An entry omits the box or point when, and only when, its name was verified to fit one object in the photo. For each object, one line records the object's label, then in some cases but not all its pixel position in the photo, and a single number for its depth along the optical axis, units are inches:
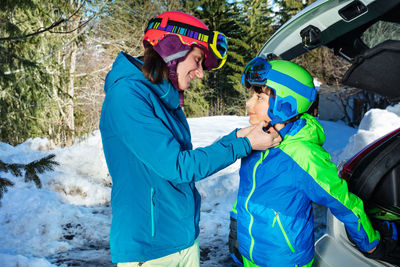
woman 59.1
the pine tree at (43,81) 340.5
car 77.0
